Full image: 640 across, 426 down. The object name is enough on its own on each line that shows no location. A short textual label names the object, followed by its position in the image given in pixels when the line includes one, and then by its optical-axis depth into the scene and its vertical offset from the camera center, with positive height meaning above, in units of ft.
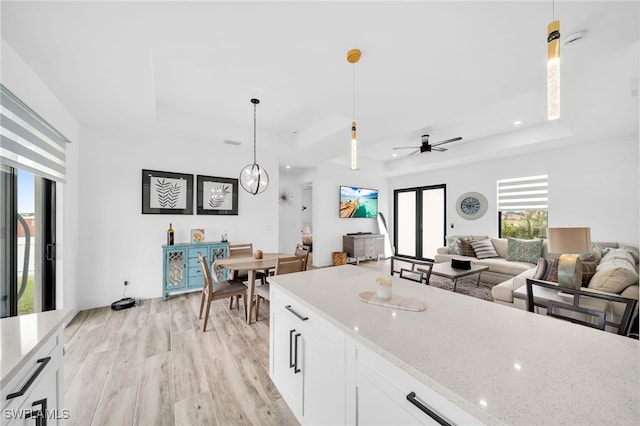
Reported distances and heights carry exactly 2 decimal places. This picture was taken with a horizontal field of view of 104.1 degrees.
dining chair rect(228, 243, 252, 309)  12.39 -2.11
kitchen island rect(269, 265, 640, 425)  2.10 -1.58
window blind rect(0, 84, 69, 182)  5.75 +1.95
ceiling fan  14.93 +4.05
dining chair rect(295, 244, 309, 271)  10.44 -1.77
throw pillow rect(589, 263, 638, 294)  7.70 -2.05
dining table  9.59 -2.09
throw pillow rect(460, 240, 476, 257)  17.25 -2.50
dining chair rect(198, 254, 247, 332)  9.25 -3.07
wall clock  18.84 +0.62
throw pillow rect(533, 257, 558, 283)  9.71 -2.30
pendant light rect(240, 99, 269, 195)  11.84 +1.68
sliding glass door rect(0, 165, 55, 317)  6.40 -0.92
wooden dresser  21.52 -2.98
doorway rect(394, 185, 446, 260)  22.13 -0.73
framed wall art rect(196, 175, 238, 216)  14.01 +0.97
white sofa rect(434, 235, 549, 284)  14.28 -3.05
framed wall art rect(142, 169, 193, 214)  12.67 +1.03
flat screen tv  22.21 +0.96
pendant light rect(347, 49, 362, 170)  6.51 +4.18
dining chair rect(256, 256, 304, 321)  9.40 -2.15
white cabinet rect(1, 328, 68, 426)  2.76 -2.24
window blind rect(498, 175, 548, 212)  16.24 +1.35
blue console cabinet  12.26 -2.71
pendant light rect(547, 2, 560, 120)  3.23 +1.88
